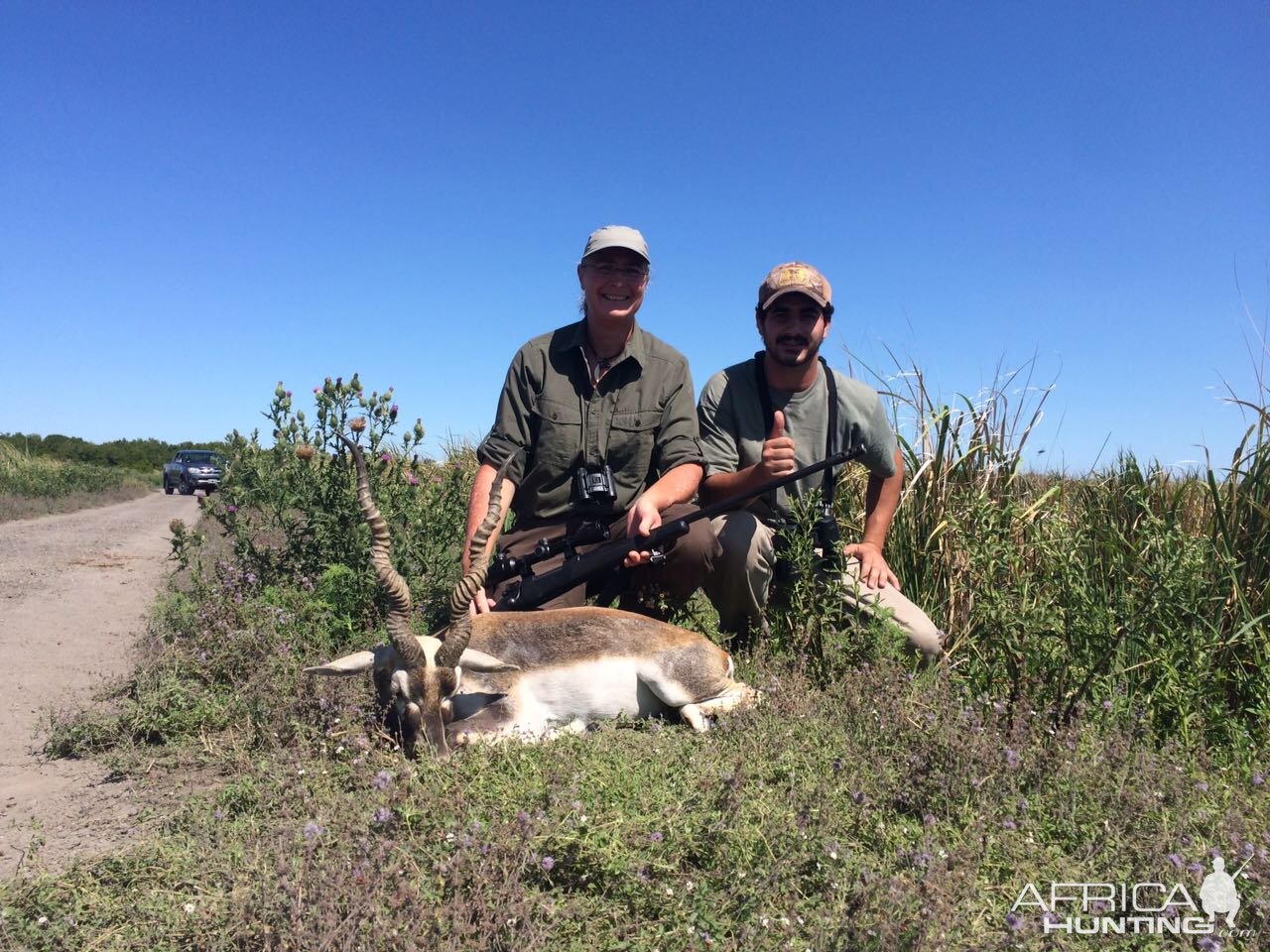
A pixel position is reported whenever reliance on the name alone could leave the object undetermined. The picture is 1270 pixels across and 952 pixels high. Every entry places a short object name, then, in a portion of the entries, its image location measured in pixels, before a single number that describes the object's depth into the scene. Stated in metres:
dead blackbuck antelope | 3.68
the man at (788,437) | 5.02
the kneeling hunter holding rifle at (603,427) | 5.21
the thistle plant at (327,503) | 6.14
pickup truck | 30.75
